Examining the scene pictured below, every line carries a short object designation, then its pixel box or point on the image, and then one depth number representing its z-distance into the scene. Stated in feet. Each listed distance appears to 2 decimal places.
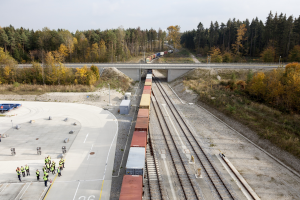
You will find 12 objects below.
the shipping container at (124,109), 112.57
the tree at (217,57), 229.70
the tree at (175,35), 327.88
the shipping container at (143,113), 88.65
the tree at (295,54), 201.75
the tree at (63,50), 240.34
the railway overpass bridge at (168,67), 194.59
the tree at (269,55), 217.97
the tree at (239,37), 251.21
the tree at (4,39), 235.77
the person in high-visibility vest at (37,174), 57.16
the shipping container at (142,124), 74.03
